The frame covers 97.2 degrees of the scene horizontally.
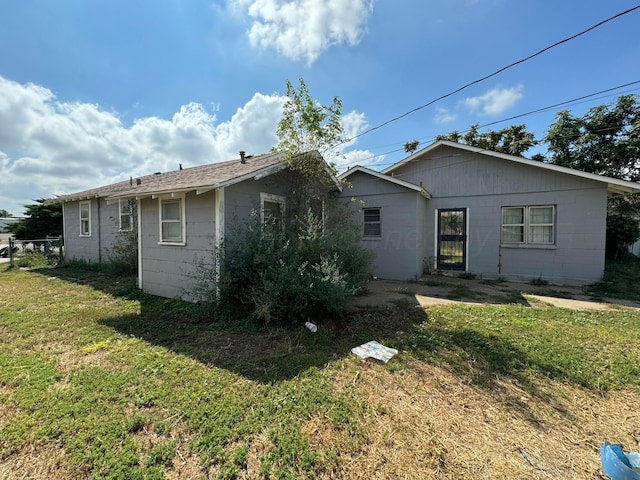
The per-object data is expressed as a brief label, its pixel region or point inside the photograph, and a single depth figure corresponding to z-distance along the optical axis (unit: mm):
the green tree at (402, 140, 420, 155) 19502
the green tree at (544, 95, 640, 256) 13597
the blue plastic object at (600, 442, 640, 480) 1825
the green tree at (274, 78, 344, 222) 6180
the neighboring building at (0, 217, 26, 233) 38375
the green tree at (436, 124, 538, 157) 18812
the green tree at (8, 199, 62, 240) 17672
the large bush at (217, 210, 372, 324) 4879
